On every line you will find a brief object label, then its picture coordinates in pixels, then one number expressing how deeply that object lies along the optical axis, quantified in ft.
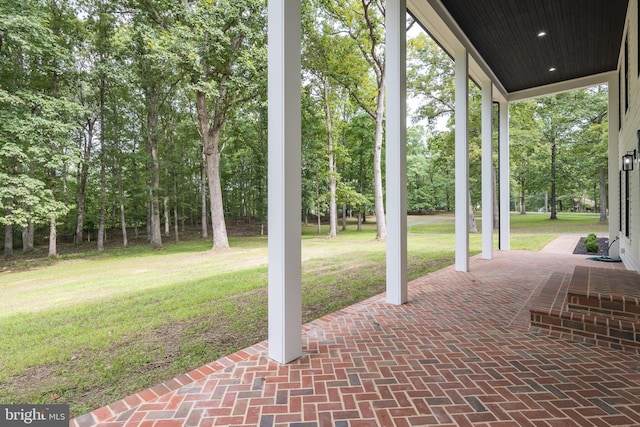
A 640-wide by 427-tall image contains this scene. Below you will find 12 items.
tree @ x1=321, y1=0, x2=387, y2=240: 36.99
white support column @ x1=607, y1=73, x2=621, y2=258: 22.08
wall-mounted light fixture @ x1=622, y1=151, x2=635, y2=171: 15.95
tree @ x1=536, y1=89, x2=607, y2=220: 53.67
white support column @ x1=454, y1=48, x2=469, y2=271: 17.80
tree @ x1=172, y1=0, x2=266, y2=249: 28.81
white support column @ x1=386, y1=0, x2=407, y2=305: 12.15
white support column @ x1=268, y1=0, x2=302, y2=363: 7.44
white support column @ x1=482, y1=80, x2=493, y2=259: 22.54
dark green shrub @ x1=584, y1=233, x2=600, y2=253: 24.71
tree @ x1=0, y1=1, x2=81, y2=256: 21.18
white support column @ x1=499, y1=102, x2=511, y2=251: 27.02
